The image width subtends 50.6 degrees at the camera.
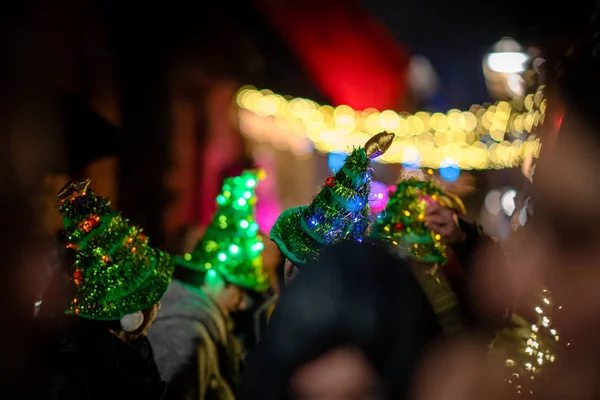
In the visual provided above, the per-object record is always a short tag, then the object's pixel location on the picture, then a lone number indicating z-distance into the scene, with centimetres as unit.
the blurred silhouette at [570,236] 228
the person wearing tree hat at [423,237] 327
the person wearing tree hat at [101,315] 282
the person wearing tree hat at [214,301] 371
